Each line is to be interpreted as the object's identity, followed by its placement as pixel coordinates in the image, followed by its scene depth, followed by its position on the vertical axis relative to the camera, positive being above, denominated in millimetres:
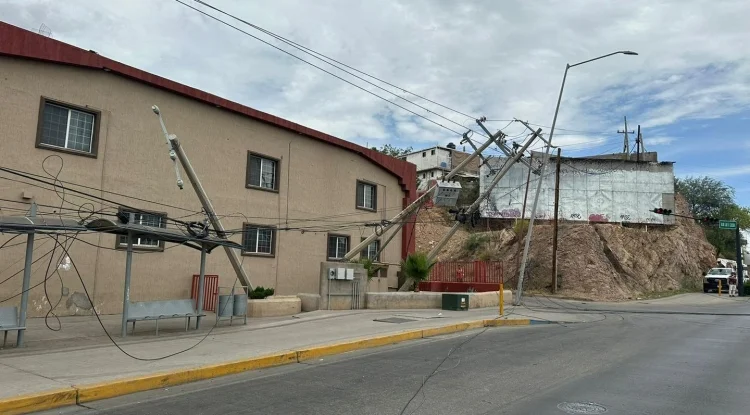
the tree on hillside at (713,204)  61009 +7749
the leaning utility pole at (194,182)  14344 +1856
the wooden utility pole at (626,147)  59506 +13327
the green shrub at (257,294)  17469 -1310
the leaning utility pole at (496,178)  26280 +4246
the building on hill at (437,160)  74250 +14330
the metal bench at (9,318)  9954 -1411
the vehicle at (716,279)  40791 -564
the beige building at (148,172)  14281 +2559
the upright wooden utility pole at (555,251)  34688 +912
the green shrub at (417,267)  23094 -308
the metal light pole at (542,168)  22172 +4232
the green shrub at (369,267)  21127 -368
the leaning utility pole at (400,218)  23484 +1913
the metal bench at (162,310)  12086 -1415
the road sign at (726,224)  37978 +3356
